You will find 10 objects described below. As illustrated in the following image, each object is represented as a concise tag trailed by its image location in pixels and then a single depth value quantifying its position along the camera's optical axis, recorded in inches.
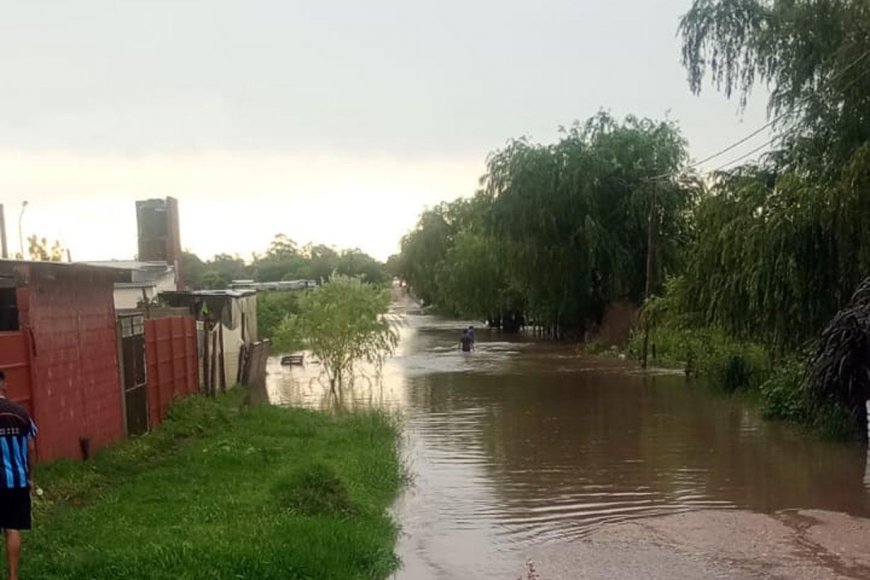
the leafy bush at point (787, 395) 667.1
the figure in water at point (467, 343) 1561.3
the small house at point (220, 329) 824.3
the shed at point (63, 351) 427.2
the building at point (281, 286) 2800.2
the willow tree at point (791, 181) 594.9
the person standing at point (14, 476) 267.9
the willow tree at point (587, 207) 1584.6
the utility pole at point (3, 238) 1042.3
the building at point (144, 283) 992.2
